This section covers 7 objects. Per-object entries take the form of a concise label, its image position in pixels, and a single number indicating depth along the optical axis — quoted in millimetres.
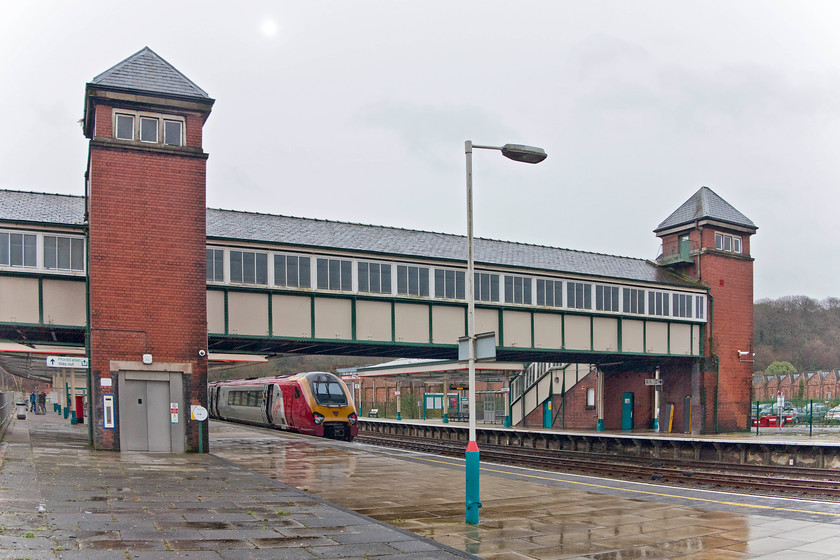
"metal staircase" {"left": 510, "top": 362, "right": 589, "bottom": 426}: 45156
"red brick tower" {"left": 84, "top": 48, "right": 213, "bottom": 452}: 20234
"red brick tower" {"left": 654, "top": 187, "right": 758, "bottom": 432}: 37344
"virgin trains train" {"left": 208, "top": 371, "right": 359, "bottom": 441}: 31031
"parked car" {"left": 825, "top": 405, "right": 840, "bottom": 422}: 47888
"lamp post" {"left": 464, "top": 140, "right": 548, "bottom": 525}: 11836
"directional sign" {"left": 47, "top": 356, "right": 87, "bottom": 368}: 22094
